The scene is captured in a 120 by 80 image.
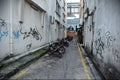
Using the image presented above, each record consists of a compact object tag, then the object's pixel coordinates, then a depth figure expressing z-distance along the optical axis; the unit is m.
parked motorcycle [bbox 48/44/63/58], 6.54
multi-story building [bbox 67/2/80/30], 27.50
